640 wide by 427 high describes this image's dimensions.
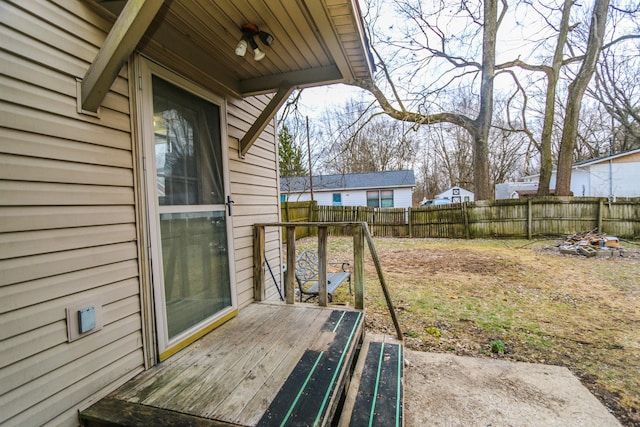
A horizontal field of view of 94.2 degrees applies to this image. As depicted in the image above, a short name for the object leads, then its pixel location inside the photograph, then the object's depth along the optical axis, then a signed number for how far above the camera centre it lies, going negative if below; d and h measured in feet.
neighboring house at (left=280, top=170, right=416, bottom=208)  57.21 +3.07
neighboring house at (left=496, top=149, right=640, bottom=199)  45.06 +3.29
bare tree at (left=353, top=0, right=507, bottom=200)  32.04 +15.48
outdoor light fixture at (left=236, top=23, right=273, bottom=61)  6.82 +4.01
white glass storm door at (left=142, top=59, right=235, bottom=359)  6.46 -0.02
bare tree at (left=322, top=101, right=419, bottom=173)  57.39 +12.54
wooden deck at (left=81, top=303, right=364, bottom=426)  4.80 -3.34
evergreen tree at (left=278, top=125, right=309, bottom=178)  53.93 +9.50
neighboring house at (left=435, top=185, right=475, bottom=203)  64.69 +1.53
